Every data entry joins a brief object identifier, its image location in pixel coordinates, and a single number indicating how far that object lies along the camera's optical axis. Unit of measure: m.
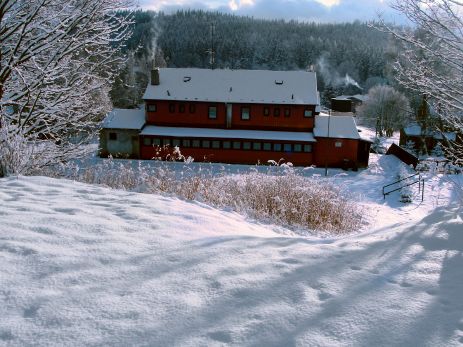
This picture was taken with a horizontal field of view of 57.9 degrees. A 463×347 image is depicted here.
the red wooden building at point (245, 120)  29.92
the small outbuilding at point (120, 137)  30.86
